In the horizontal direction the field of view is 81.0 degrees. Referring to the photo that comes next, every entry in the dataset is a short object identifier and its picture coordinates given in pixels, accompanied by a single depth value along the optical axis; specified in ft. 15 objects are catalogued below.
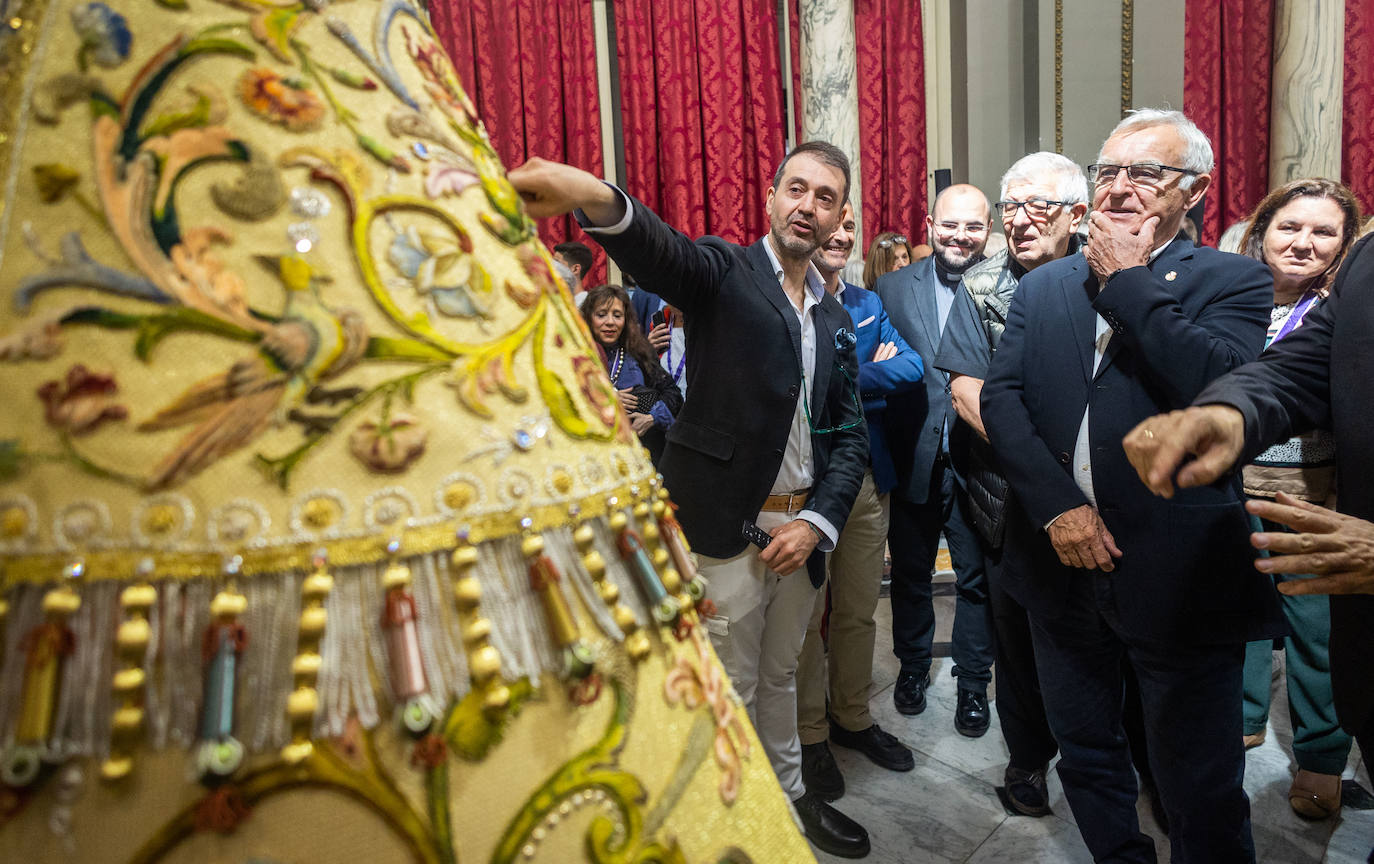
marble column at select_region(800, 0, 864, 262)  14.96
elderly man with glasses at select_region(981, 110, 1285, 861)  5.28
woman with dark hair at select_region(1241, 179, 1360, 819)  7.47
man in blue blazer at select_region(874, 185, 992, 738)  9.28
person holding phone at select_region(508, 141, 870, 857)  6.22
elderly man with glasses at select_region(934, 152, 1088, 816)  7.56
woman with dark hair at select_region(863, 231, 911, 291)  12.47
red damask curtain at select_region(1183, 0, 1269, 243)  17.04
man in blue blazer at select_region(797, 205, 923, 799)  8.87
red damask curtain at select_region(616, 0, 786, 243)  15.75
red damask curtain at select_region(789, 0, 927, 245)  16.48
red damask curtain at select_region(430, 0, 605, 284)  14.98
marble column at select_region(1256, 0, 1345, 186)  15.55
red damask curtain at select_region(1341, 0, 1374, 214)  16.28
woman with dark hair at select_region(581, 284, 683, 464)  9.75
